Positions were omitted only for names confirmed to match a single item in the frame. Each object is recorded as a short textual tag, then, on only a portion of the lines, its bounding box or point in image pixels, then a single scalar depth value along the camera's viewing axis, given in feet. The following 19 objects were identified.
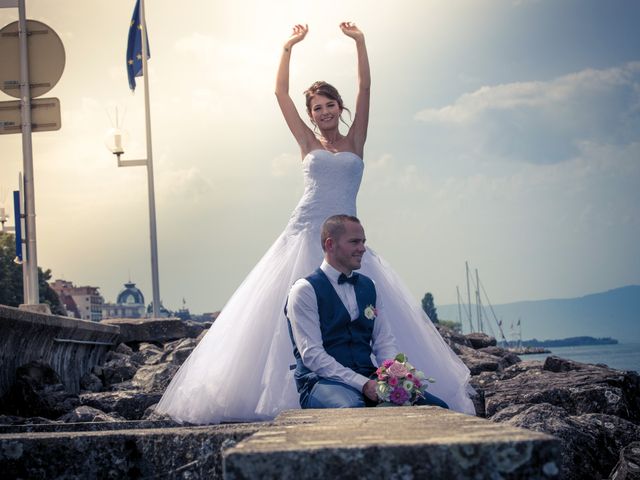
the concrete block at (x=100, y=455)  9.61
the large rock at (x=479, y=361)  37.34
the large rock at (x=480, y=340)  57.23
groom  15.12
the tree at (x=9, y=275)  201.36
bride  20.97
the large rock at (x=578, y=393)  24.23
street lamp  73.26
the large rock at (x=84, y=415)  23.18
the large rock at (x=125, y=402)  25.30
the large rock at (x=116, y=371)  37.32
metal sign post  39.06
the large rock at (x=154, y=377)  31.09
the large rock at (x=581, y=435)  18.08
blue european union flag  87.10
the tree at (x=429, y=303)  607.69
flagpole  76.33
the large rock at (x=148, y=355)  40.55
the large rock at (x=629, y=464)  16.57
